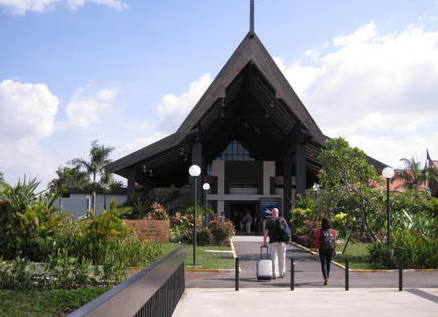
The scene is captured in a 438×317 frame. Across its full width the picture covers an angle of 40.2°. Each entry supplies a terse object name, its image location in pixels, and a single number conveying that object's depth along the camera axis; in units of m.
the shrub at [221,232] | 25.34
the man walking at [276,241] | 13.62
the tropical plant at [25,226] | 14.14
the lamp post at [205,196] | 28.74
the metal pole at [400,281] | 11.62
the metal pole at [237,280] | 11.45
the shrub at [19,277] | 11.10
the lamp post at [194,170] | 18.42
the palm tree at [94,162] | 63.47
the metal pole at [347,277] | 11.39
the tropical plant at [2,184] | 15.66
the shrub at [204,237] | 25.39
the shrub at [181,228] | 25.70
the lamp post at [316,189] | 23.16
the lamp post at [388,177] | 16.62
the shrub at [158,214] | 27.61
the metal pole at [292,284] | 11.62
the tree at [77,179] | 61.84
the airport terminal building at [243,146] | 28.89
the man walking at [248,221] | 39.69
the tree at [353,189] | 19.59
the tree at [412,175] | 51.41
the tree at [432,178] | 50.81
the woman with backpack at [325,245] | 12.62
